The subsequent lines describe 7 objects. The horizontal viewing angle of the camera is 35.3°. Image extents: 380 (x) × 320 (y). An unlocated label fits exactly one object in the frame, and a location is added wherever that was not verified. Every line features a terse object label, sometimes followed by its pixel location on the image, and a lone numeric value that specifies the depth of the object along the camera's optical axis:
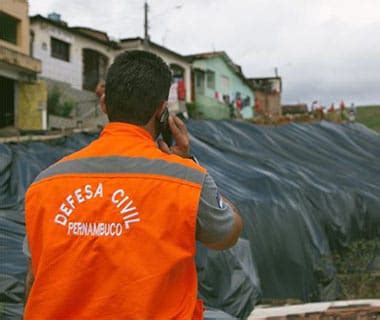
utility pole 22.29
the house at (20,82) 18.55
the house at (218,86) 28.80
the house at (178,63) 24.53
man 1.35
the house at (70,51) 20.53
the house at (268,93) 35.65
